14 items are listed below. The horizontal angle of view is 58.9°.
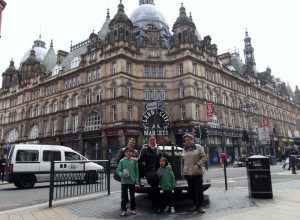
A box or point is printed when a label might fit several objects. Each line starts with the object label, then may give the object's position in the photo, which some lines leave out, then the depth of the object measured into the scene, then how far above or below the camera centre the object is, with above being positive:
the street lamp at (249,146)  46.58 +0.74
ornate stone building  37.31 +9.90
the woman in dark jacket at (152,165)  6.81 -0.33
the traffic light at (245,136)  29.86 +1.61
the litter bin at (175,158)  8.37 -0.19
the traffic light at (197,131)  20.06 +1.51
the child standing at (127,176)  6.71 -0.57
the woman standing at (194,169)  6.72 -0.43
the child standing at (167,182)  6.72 -0.74
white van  14.66 -0.37
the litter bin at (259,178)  8.41 -0.89
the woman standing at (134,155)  7.48 +0.02
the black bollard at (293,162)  18.38 -0.88
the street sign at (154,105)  10.94 +1.95
